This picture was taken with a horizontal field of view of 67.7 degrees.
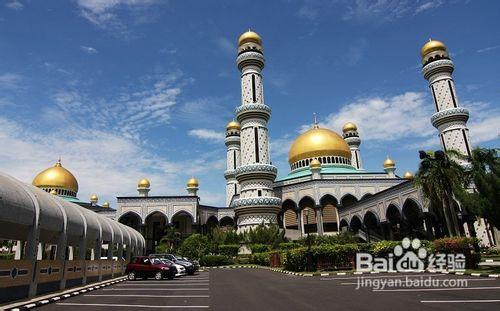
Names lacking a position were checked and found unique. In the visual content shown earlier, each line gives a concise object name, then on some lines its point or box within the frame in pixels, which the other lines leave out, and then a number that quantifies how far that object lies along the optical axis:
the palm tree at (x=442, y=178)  25.44
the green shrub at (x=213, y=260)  40.70
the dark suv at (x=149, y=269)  22.00
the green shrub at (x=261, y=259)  35.34
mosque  49.81
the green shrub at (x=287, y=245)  37.70
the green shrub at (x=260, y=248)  41.62
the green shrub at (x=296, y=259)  23.78
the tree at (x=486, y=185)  18.56
